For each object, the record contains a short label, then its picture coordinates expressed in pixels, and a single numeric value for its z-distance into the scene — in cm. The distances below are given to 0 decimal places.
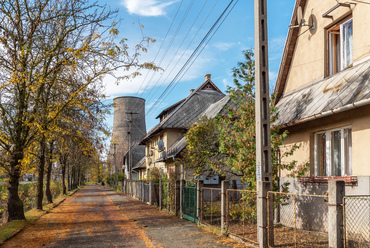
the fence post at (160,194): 1972
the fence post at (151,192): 2282
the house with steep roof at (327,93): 887
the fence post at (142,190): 2683
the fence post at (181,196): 1579
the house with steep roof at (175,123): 2967
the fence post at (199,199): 1337
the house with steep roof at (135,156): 6266
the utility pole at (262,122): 866
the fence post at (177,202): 1641
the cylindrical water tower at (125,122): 7656
